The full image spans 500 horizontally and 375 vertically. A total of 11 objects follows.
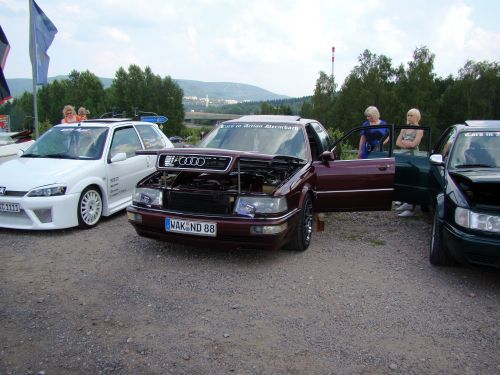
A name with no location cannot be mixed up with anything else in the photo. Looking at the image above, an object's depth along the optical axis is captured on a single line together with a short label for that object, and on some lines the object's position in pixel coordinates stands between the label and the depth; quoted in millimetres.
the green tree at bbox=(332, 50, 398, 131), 61188
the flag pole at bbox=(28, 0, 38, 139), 10078
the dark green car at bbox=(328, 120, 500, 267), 3766
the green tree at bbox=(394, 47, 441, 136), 58562
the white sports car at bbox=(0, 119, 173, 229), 5449
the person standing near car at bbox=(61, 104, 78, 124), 9035
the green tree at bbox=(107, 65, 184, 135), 84312
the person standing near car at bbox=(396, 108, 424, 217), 6855
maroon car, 4344
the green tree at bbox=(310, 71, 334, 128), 76062
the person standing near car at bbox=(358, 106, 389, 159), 7258
